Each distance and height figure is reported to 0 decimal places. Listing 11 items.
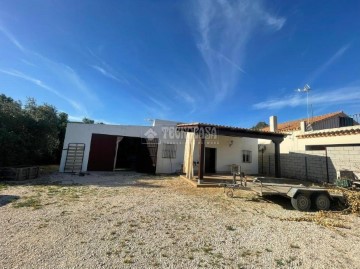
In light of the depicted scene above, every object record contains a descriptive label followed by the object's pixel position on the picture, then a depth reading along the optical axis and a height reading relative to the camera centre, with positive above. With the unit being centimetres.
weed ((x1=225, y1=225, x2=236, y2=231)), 475 -150
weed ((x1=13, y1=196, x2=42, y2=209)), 595 -155
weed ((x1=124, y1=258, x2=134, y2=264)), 319 -164
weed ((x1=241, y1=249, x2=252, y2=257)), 356 -157
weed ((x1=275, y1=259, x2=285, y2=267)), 329 -157
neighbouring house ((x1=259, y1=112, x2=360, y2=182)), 1077 +135
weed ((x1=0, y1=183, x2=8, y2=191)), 812 -147
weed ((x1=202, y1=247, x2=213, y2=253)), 366 -158
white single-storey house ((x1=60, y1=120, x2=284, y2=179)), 1450 +93
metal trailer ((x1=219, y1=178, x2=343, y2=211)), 665 -87
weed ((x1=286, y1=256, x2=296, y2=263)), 339 -155
